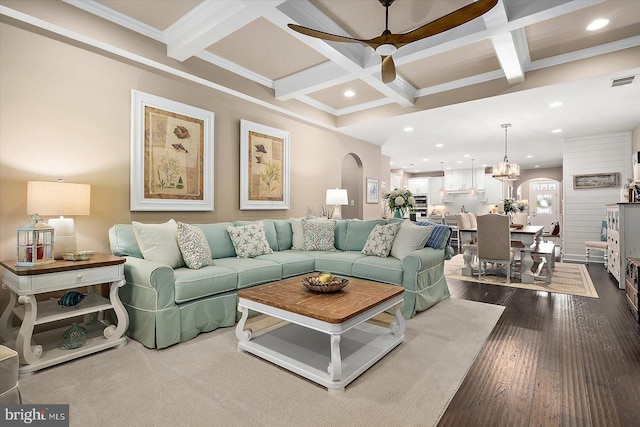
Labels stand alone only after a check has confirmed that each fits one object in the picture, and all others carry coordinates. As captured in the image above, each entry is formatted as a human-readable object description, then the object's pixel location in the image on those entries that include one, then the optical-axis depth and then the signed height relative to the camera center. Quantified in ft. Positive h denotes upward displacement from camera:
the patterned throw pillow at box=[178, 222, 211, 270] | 9.93 -1.05
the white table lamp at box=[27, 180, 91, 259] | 7.94 +0.26
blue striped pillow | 12.60 -0.91
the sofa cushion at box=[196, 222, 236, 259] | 11.79 -0.96
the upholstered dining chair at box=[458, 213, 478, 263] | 17.79 -0.70
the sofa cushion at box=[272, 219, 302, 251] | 14.40 -0.93
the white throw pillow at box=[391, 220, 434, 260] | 11.94 -0.97
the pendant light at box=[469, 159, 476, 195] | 36.83 +3.21
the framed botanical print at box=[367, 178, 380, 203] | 23.26 +1.70
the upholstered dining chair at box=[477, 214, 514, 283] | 15.33 -1.28
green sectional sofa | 8.43 -1.93
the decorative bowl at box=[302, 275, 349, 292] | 7.99 -1.77
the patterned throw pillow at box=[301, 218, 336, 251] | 14.24 -0.94
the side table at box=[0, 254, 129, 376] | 7.09 -2.33
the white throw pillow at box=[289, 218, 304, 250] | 14.58 -1.00
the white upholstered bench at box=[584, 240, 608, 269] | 18.95 -1.90
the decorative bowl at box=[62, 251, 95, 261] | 8.33 -1.08
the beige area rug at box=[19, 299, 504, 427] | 5.61 -3.48
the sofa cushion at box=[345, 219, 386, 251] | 14.06 -0.85
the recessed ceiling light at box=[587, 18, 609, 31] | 10.02 +5.97
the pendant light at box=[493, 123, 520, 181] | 21.50 +2.83
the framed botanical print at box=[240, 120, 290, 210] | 14.55 +2.24
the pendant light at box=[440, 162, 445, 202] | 39.99 +3.45
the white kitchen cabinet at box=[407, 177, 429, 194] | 41.57 +3.74
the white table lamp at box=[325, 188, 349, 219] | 17.87 +0.87
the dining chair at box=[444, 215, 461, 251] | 31.23 -0.71
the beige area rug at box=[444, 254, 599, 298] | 14.23 -3.33
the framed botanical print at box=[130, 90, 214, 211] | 11.03 +2.16
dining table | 15.70 -1.73
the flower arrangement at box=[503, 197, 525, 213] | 20.39 +0.54
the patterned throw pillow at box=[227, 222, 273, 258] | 12.14 -1.01
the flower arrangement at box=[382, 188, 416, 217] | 15.24 +0.60
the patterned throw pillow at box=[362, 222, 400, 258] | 12.39 -1.03
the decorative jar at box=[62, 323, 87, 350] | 7.90 -3.06
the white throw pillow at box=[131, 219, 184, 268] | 9.67 -0.89
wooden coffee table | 6.61 -3.05
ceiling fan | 6.63 +4.29
